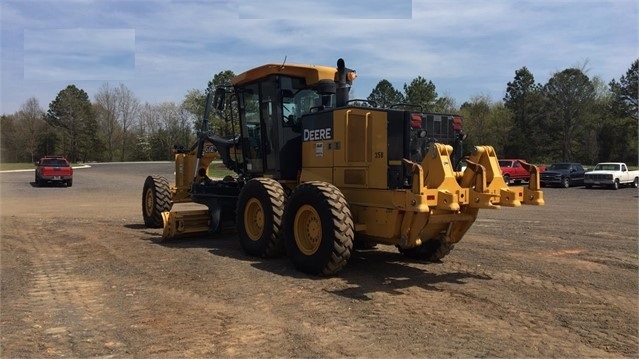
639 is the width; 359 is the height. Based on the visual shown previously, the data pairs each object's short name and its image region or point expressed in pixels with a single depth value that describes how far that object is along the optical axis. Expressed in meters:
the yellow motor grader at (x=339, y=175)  6.72
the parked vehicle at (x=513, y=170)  30.94
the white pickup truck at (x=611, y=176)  30.66
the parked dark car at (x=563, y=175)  32.34
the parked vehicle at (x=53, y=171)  29.64
